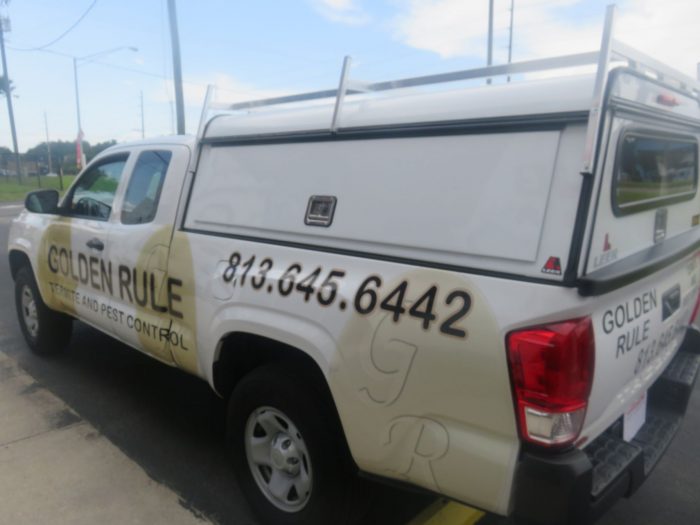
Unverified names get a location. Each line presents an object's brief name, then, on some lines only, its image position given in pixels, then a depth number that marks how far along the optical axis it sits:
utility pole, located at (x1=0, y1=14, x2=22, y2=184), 34.44
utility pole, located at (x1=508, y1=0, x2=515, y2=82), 27.87
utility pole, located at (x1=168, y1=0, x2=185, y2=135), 13.84
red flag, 32.53
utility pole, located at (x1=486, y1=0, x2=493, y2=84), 19.77
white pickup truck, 1.84
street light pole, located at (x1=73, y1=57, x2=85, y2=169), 32.34
